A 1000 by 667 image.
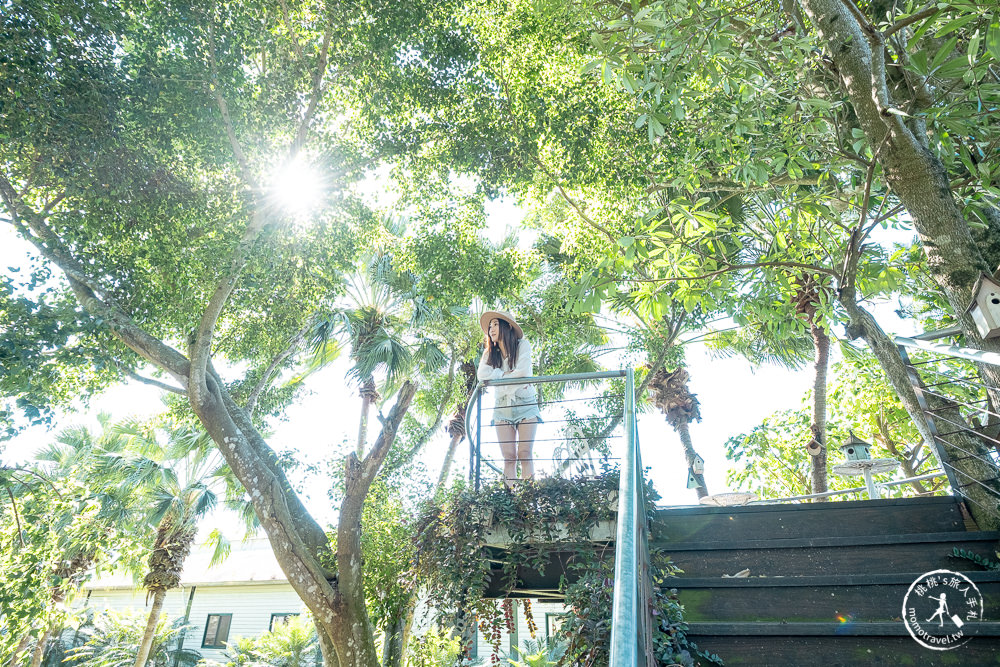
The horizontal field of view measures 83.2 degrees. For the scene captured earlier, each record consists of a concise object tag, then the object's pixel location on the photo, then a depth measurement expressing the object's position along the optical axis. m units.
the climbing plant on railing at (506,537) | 4.53
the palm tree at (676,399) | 11.83
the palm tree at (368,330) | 11.72
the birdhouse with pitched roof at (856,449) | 7.41
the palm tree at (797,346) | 4.80
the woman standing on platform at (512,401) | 5.68
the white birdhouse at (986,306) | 3.00
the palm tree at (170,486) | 13.00
